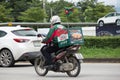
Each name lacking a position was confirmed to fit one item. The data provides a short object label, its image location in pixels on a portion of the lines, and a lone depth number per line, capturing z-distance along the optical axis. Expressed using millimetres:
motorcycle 14107
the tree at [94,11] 63319
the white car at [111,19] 41656
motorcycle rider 14281
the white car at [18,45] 18750
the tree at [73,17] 65525
